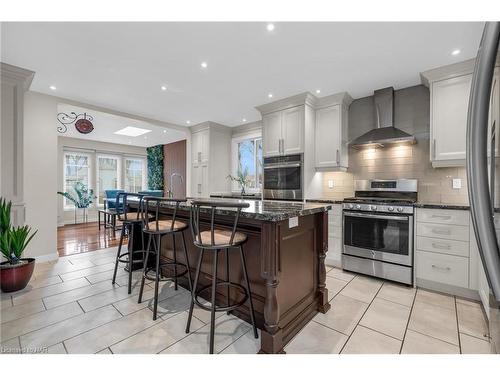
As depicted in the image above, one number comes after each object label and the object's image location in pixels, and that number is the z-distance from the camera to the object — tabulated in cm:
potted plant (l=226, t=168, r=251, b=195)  482
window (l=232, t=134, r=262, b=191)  505
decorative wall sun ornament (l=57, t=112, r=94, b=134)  396
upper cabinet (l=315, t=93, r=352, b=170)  351
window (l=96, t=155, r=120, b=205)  756
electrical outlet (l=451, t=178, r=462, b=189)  285
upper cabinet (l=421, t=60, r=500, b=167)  258
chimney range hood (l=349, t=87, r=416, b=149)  310
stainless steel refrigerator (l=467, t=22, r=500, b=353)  48
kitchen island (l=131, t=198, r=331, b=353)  157
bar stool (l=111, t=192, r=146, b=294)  245
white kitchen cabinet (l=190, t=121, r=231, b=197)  507
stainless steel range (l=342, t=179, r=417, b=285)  268
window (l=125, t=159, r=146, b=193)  820
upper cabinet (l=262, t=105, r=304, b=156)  363
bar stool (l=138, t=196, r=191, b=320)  202
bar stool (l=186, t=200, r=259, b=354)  157
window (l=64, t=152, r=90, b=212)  702
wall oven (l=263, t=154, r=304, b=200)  366
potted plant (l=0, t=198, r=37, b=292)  240
